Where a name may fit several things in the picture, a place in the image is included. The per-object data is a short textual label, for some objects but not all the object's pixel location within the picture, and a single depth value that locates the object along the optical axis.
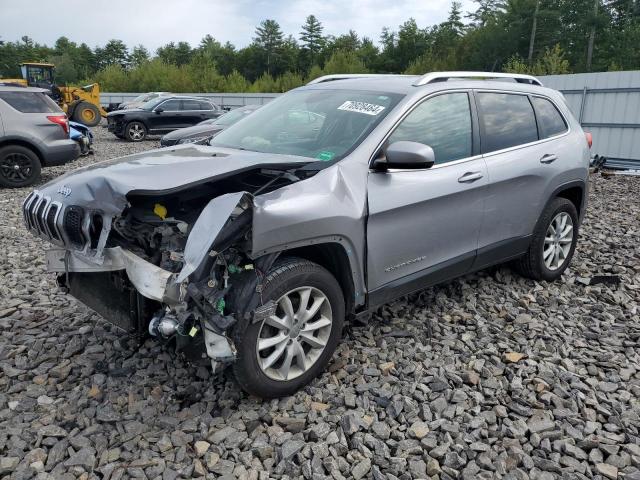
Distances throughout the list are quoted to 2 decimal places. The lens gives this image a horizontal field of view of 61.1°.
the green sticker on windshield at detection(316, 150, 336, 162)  3.30
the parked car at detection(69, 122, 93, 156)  12.40
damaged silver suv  2.72
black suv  18.45
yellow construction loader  21.55
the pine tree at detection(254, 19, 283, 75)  67.81
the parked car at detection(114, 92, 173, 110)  22.56
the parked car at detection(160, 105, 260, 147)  10.79
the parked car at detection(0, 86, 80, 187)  9.49
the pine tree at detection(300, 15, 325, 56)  68.62
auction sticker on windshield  3.59
